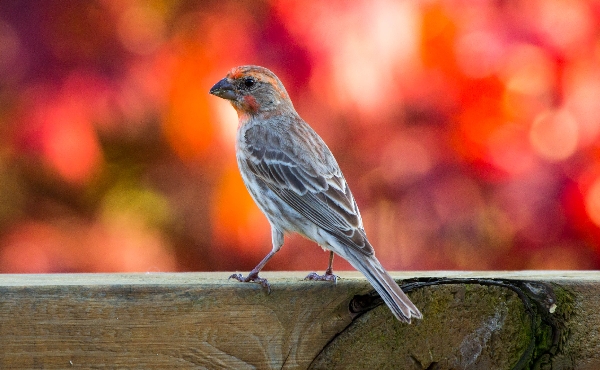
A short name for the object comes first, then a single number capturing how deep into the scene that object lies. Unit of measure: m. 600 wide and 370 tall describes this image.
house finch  8.02
